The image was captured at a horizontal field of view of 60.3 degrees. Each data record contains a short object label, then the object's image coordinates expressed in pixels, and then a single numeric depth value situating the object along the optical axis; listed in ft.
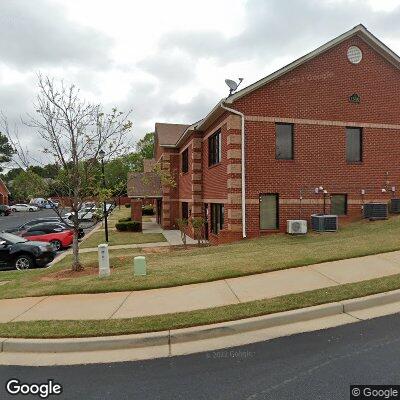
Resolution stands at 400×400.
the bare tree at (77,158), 31.68
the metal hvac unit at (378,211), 47.73
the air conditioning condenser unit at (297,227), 44.68
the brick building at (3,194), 224.33
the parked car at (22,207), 231.50
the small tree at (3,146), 264.72
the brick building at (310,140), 46.26
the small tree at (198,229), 51.47
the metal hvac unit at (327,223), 45.55
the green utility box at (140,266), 26.81
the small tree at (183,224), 53.31
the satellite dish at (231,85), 47.93
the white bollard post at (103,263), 27.73
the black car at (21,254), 42.47
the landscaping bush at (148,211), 141.49
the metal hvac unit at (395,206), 50.11
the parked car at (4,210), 181.03
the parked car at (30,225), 67.41
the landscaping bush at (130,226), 80.28
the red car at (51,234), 59.67
